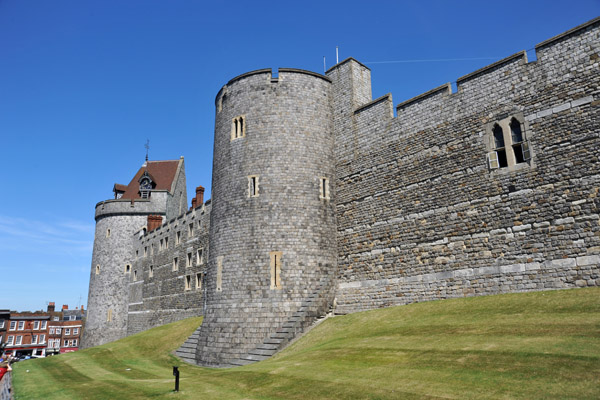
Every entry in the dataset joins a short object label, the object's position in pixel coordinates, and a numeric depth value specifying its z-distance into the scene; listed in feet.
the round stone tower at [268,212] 60.90
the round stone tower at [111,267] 139.23
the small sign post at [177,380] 35.76
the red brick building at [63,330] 242.58
